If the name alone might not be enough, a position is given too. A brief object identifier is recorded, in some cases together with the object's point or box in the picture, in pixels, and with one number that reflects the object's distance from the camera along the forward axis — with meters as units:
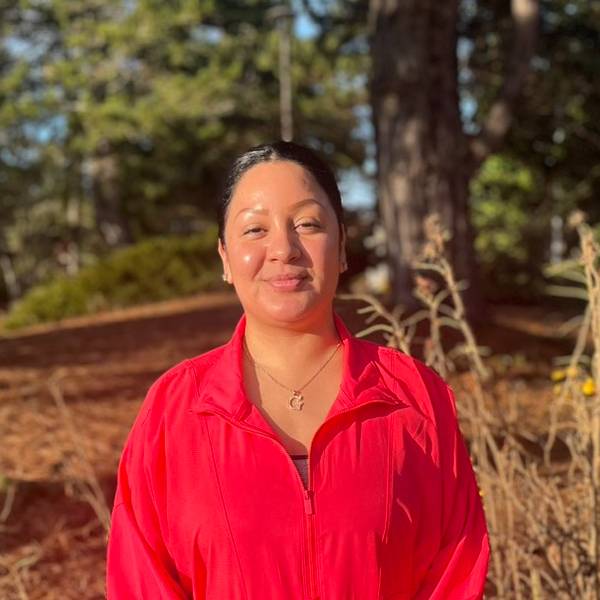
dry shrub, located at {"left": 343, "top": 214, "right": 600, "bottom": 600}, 2.72
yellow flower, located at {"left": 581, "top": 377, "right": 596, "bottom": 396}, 2.90
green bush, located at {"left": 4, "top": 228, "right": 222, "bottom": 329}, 15.31
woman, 1.74
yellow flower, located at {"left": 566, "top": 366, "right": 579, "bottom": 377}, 3.03
